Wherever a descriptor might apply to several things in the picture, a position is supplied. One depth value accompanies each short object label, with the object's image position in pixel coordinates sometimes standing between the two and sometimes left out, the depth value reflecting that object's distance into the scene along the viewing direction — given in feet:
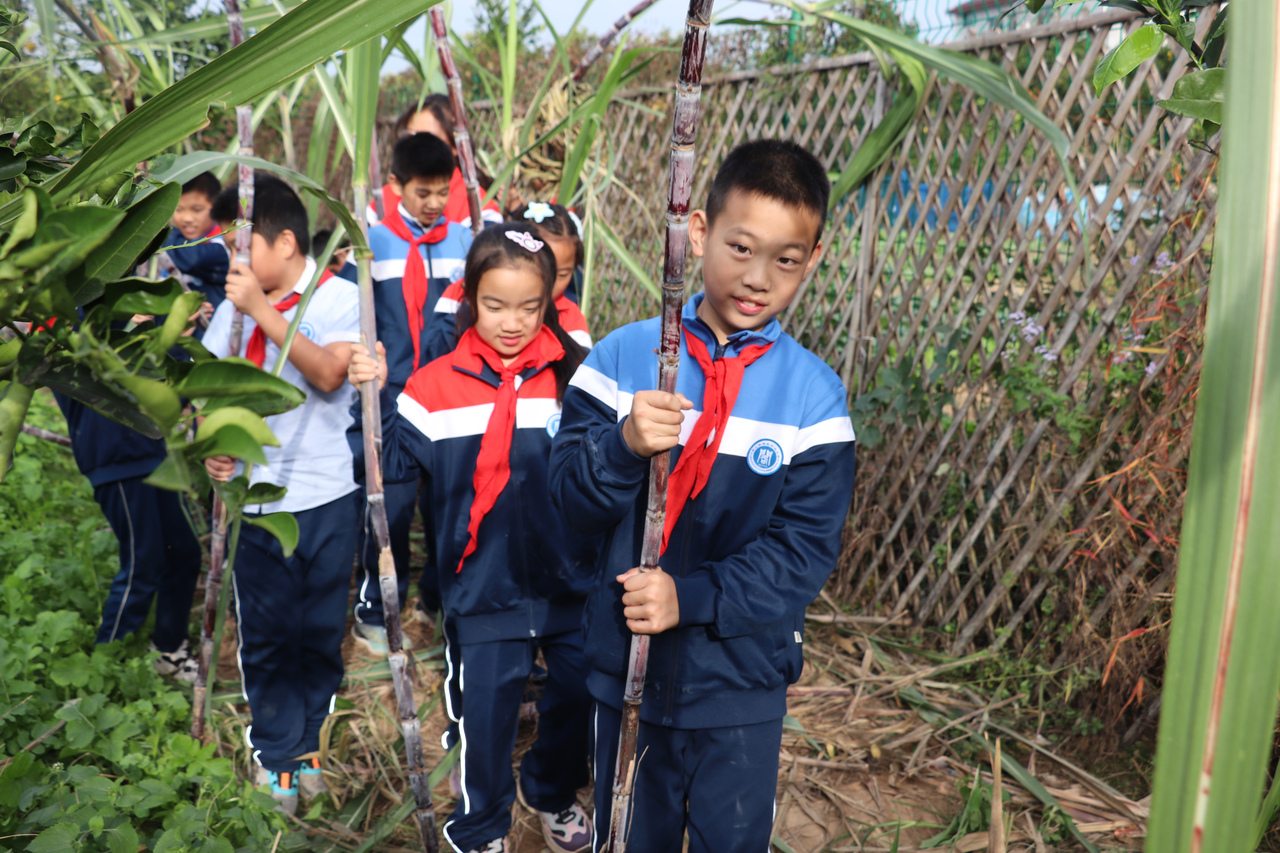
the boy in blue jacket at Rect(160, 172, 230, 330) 8.25
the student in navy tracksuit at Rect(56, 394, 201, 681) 7.74
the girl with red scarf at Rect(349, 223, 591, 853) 5.84
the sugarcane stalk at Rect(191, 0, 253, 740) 4.73
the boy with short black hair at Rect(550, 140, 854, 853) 4.28
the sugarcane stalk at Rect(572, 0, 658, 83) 6.87
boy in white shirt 6.61
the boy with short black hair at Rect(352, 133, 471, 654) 8.71
